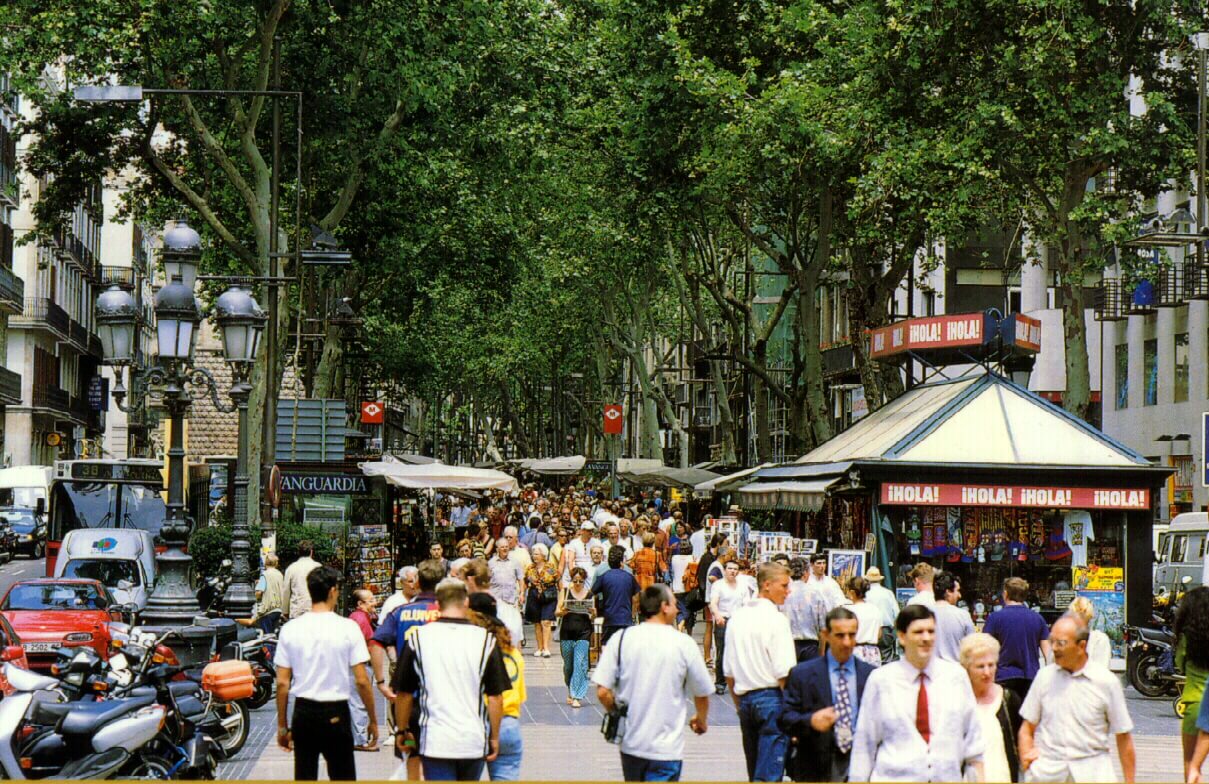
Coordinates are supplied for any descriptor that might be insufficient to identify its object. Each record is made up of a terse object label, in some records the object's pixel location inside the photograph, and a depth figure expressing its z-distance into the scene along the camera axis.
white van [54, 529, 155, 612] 28.20
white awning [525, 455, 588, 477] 58.59
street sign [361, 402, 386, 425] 57.94
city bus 37.72
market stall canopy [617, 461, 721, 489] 46.81
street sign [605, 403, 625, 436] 55.44
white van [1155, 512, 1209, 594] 28.06
